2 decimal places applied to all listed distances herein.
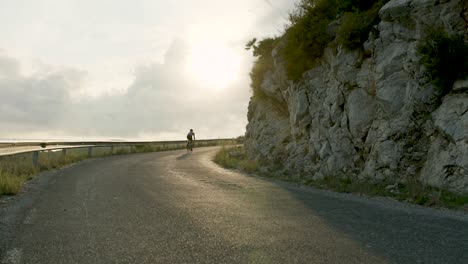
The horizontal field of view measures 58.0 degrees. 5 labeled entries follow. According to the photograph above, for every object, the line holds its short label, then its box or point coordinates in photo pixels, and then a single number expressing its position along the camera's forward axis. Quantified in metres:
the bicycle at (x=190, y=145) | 35.19
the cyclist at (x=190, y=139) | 35.44
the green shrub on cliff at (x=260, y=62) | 25.81
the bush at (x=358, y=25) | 15.67
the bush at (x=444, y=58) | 11.86
